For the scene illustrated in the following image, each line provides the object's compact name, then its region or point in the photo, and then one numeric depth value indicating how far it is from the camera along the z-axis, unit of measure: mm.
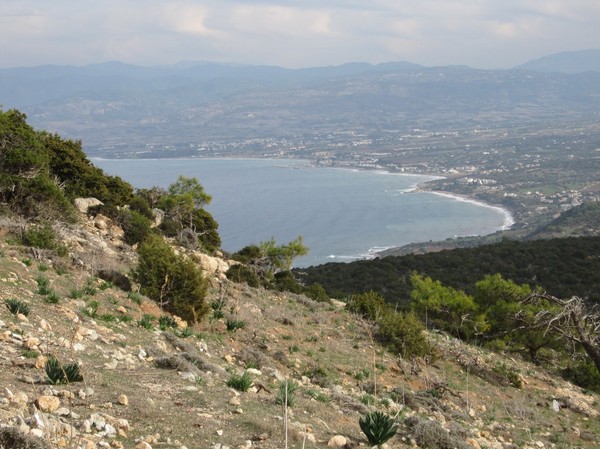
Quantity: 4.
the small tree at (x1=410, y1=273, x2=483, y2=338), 19734
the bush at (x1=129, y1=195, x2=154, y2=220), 23344
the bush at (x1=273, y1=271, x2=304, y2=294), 22250
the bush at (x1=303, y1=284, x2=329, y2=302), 21284
